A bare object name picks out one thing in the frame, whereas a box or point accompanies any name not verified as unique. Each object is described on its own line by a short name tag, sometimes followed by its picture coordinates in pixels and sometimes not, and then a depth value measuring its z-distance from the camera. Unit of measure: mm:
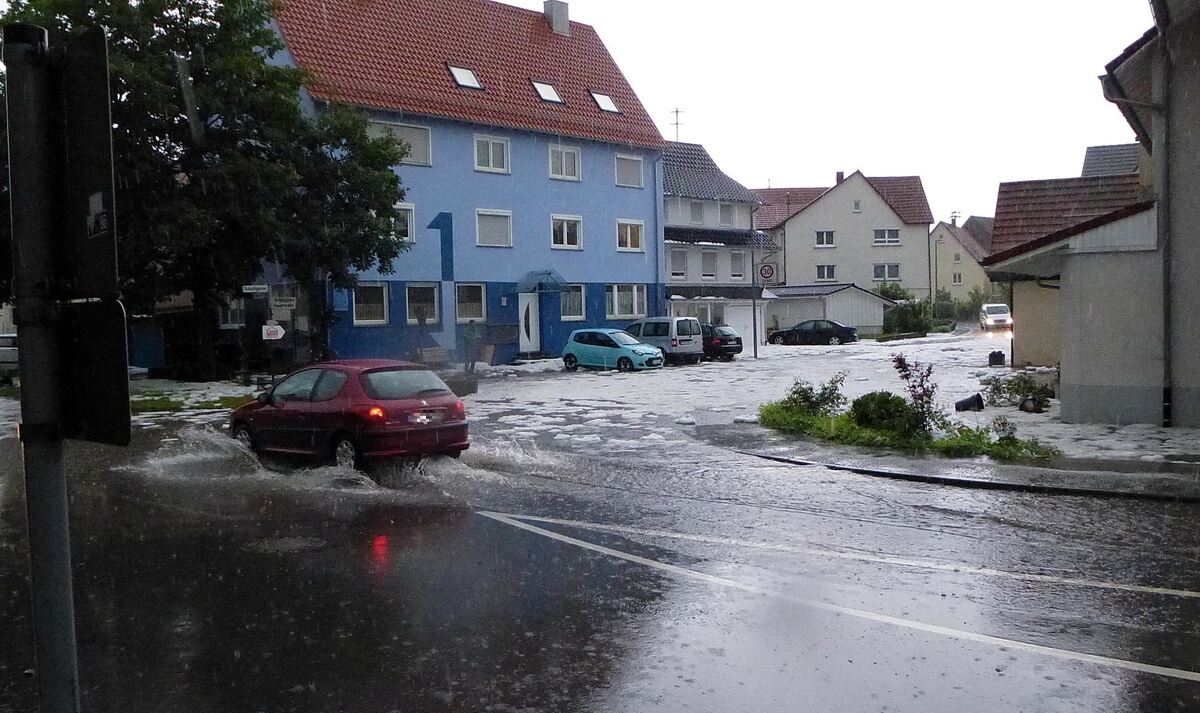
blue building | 35438
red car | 12375
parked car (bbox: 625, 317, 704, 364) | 37062
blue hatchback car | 33938
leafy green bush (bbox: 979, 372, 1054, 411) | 19141
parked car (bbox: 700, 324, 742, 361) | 38812
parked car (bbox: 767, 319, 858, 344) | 54406
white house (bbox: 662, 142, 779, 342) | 52875
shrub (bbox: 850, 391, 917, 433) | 15070
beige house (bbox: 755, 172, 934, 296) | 75688
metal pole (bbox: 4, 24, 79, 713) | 2887
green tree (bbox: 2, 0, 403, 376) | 25812
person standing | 32531
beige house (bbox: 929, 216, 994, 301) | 95000
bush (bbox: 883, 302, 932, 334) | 62156
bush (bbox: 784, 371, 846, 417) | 17531
